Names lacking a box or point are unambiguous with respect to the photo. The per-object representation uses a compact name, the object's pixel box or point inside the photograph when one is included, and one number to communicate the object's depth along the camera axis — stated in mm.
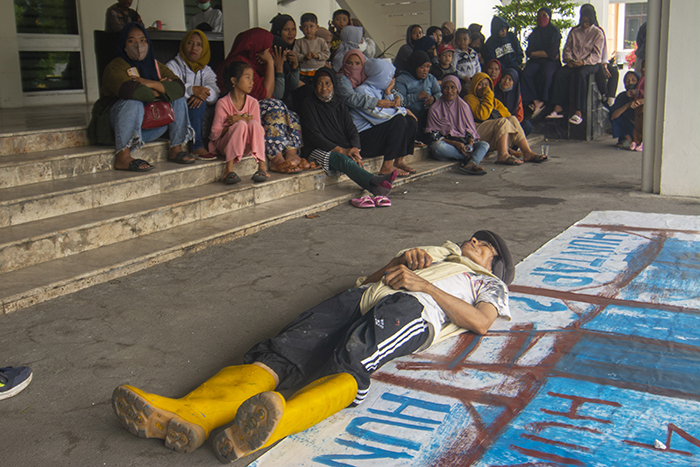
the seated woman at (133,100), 4867
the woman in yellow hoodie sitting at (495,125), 7988
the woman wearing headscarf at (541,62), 10242
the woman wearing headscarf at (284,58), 6250
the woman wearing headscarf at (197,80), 5520
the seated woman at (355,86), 6512
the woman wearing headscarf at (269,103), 5934
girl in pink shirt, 5371
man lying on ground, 1918
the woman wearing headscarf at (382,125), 6688
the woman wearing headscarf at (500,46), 9805
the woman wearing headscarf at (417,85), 7617
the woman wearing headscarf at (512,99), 9148
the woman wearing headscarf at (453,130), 7641
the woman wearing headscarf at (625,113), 8938
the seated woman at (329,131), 6036
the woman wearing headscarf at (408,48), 8414
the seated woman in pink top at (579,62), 9914
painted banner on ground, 1949
